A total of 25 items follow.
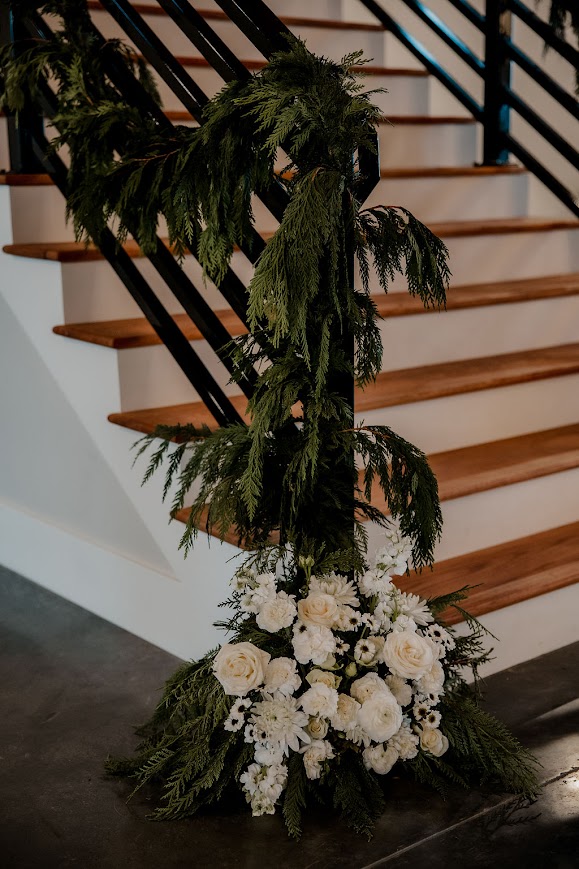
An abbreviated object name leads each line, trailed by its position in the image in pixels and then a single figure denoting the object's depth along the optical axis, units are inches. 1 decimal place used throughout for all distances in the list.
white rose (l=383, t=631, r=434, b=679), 77.1
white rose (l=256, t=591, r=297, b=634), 77.8
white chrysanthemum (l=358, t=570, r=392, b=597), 79.9
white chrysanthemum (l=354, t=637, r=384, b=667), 78.5
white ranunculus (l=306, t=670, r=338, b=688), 77.3
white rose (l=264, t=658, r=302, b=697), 77.0
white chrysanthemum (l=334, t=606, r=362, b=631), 77.9
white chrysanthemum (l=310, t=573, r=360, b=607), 79.0
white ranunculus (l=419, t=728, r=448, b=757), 79.7
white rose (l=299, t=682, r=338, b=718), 76.3
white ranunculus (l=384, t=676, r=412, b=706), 79.1
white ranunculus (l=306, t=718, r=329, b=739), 77.3
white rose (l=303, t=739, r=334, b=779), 77.1
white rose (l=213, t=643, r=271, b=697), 76.2
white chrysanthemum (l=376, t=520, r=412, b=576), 80.7
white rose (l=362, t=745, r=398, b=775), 78.5
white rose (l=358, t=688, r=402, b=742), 76.4
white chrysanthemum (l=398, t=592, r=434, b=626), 79.8
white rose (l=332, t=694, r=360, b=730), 77.0
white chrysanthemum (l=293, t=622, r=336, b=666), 76.9
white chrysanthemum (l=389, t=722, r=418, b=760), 78.7
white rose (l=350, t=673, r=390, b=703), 77.6
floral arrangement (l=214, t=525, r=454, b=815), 76.6
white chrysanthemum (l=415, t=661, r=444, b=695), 78.9
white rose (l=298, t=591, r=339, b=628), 77.4
